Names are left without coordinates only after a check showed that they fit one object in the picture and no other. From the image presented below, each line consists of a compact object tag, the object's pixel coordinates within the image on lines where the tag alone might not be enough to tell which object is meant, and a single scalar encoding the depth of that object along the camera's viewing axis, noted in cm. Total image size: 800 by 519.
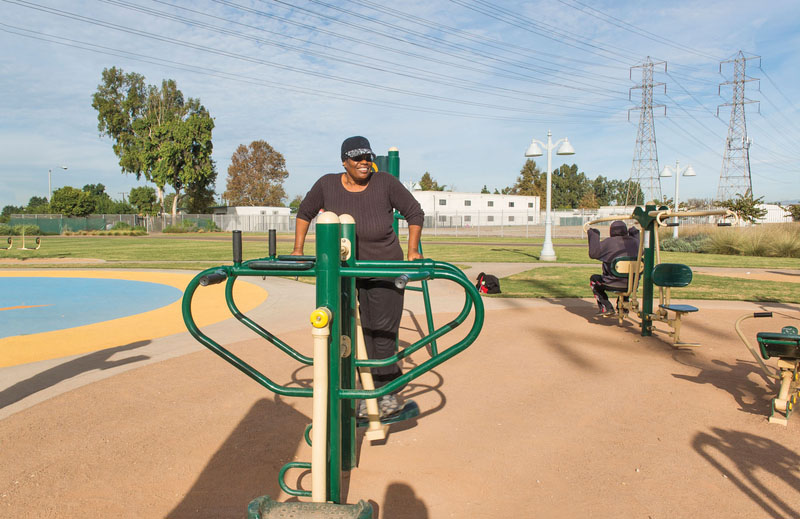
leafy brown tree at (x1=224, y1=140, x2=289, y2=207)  7050
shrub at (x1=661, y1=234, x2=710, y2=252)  2195
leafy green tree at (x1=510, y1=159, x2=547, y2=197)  8006
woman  308
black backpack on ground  639
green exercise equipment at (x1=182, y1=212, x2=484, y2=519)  183
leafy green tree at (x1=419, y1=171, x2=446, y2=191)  7938
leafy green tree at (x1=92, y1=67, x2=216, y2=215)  4925
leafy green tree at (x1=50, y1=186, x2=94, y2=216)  4722
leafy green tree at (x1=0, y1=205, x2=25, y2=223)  9175
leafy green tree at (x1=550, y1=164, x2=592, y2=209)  10025
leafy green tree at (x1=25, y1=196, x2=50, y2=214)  9998
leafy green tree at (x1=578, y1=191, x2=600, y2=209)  8144
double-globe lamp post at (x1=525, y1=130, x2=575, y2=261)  1688
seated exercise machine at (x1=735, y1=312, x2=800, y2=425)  334
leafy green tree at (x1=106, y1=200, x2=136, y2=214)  6519
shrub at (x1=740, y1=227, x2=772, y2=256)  1997
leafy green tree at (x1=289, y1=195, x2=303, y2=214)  9129
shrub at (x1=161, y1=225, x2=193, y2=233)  4650
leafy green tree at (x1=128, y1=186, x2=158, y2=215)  4934
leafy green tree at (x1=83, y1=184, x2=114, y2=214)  6397
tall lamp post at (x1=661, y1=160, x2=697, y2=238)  2450
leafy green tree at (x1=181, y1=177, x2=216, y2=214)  5514
